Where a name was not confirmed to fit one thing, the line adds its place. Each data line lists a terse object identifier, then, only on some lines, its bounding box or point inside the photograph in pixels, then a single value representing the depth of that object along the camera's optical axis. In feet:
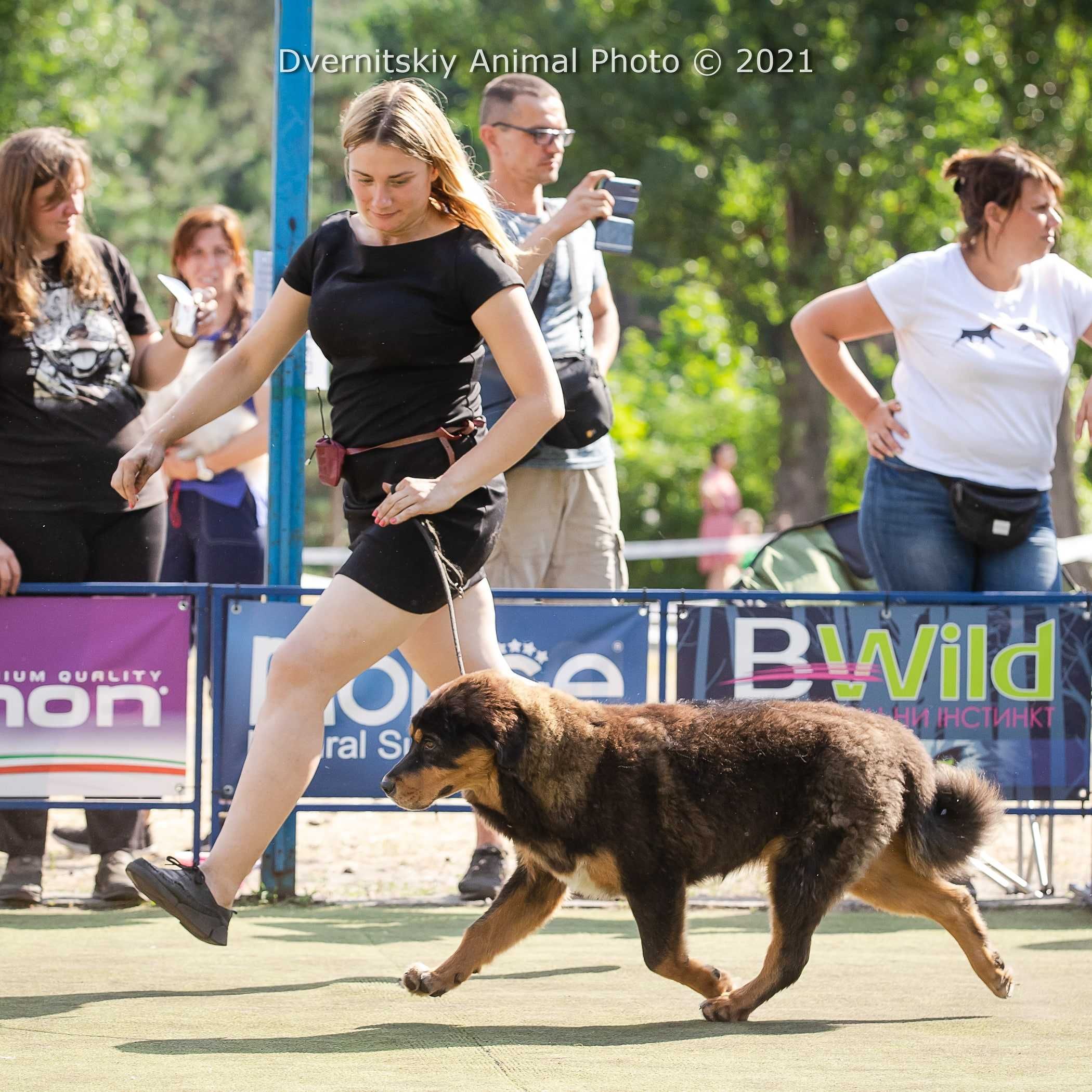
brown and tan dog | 26.76
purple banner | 38.60
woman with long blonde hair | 27.50
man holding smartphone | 40.16
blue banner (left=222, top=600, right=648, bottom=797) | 39.40
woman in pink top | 147.43
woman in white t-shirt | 38.27
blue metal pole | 40.34
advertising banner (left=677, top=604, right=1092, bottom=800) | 40.19
